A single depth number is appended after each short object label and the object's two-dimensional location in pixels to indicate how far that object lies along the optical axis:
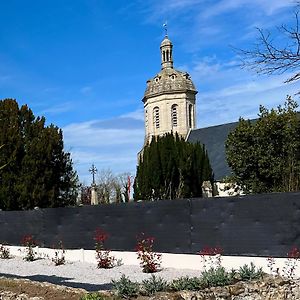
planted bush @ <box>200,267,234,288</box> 6.37
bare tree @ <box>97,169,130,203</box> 45.29
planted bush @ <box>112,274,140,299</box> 5.96
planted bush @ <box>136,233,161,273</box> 12.04
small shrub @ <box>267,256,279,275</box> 10.46
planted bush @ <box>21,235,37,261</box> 15.81
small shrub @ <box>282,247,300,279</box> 10.17
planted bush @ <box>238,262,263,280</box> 6.68
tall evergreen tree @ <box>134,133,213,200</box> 28.03
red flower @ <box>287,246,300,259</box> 10.22
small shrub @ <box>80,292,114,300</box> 5.06
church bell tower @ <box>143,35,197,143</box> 50.61
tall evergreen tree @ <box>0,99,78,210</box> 22.37
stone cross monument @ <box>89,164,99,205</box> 27.68
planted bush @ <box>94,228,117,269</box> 13.27
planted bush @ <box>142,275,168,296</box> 6.15
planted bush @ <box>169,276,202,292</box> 6.21
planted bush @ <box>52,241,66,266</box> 14.43
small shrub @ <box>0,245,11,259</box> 16.58
